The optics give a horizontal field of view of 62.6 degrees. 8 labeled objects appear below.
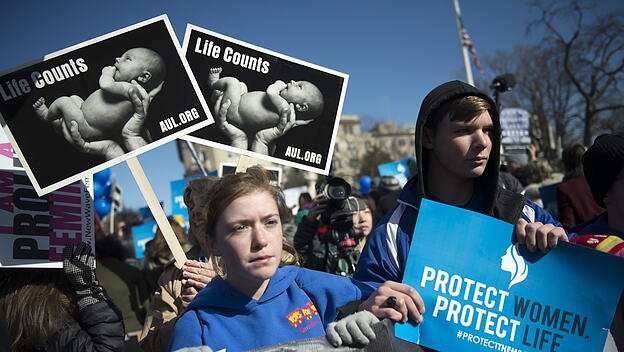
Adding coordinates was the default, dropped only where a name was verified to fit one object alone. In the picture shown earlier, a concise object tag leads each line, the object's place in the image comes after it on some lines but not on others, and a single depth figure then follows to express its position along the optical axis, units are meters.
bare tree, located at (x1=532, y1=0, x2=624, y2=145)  19.97
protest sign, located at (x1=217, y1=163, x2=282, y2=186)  5.32
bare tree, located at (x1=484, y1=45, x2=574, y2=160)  26.14
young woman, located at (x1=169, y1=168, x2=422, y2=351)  1.83
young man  2.01
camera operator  3.51
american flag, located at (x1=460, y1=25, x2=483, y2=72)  17.03
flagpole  16.38
